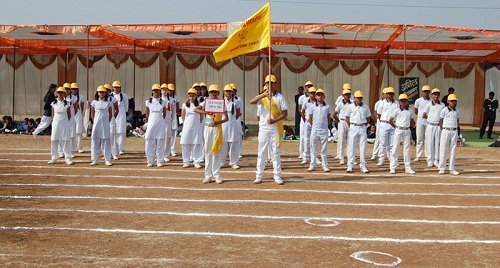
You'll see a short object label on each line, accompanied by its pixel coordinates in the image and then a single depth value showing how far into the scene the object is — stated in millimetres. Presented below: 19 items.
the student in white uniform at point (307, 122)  14180
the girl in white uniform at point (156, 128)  14156
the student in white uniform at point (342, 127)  14789
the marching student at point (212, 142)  11398
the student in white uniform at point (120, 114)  15612
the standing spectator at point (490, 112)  22250
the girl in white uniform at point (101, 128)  13992
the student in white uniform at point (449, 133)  13039
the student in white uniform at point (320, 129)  13359
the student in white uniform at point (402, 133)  13219
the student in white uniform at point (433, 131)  14078
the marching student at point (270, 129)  11266
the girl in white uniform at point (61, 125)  14195
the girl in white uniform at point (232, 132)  13844
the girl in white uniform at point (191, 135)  13875
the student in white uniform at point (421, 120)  15031
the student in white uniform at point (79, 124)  16128
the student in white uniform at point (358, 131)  13203
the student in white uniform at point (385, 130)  14086
